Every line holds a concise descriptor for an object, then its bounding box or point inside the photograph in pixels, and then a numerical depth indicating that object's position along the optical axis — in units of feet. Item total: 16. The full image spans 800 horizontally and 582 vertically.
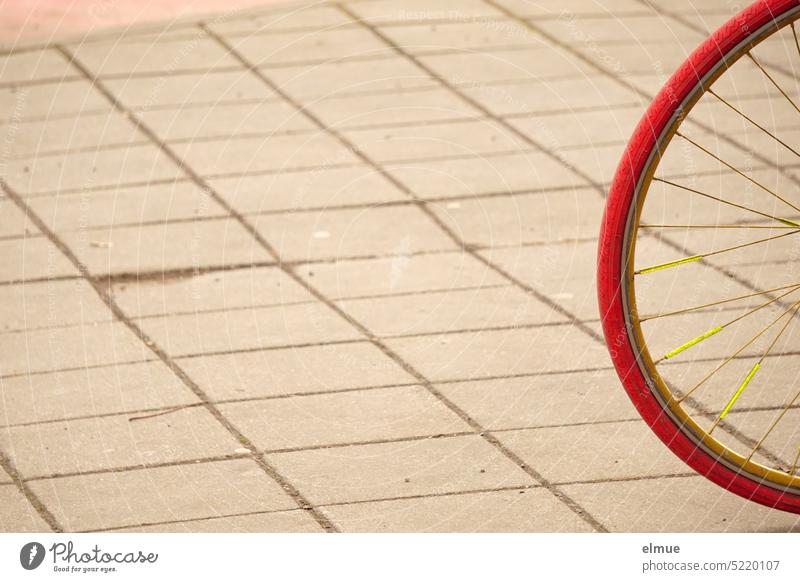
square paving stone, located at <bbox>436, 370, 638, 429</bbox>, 23.81
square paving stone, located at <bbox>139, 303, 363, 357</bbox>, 26.66
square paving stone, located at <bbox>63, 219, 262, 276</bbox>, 29.78
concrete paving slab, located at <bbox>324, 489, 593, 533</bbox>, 20.66
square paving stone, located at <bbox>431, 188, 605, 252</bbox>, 30.60
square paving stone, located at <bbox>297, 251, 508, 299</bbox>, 28.58
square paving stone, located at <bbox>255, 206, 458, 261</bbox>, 30.20
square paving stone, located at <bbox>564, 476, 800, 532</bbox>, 20.54
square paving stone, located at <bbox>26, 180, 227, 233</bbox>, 31.71
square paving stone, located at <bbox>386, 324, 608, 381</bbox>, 25.53
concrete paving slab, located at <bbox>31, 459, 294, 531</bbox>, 21.13
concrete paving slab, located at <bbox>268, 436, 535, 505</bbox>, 21.80
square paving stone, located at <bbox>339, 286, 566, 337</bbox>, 27.12
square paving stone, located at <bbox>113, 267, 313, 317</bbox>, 28.12
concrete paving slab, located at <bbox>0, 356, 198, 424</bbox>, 24.45
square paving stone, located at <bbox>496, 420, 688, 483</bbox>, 22.16
